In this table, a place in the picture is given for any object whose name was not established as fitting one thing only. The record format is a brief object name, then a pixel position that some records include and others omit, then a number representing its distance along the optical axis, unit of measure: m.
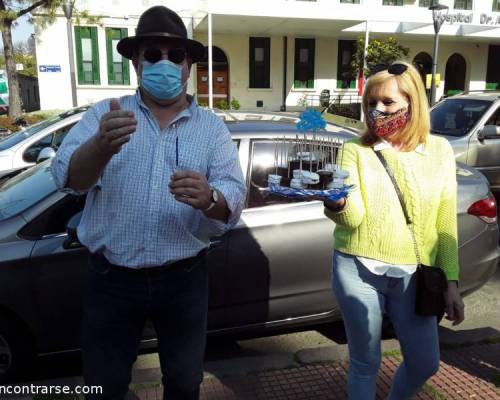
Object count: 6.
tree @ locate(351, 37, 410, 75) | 19.94
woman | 2.11
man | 1.91
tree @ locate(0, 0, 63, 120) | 15.84
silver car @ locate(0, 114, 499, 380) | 2.99
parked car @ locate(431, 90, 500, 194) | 7.25
